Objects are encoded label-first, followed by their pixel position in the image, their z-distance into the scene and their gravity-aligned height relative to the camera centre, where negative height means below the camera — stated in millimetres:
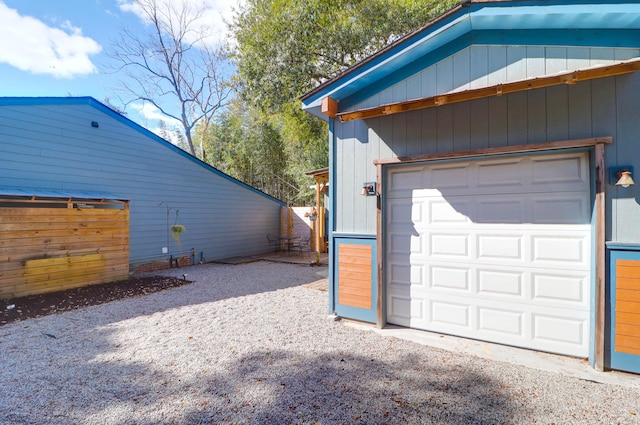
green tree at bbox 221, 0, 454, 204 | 10070 +6042
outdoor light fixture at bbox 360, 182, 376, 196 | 4098 +340
